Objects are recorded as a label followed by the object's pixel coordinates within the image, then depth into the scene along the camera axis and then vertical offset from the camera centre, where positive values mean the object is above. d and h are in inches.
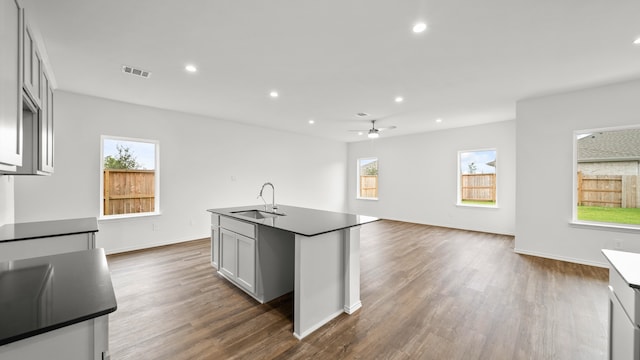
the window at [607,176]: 142.6 +3.3
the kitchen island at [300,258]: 83.9 -32.0
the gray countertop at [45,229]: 81.5 -18.9
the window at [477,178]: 237.3 +2.5
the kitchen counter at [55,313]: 29.6 -18.5
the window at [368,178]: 329.1 +2.3
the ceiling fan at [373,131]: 217.6 +52.2
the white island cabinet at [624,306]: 42.0 -23.8
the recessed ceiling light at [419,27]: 85.3 +53.5
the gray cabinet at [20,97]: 43.8 +19.2
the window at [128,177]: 169.3 +0.5
